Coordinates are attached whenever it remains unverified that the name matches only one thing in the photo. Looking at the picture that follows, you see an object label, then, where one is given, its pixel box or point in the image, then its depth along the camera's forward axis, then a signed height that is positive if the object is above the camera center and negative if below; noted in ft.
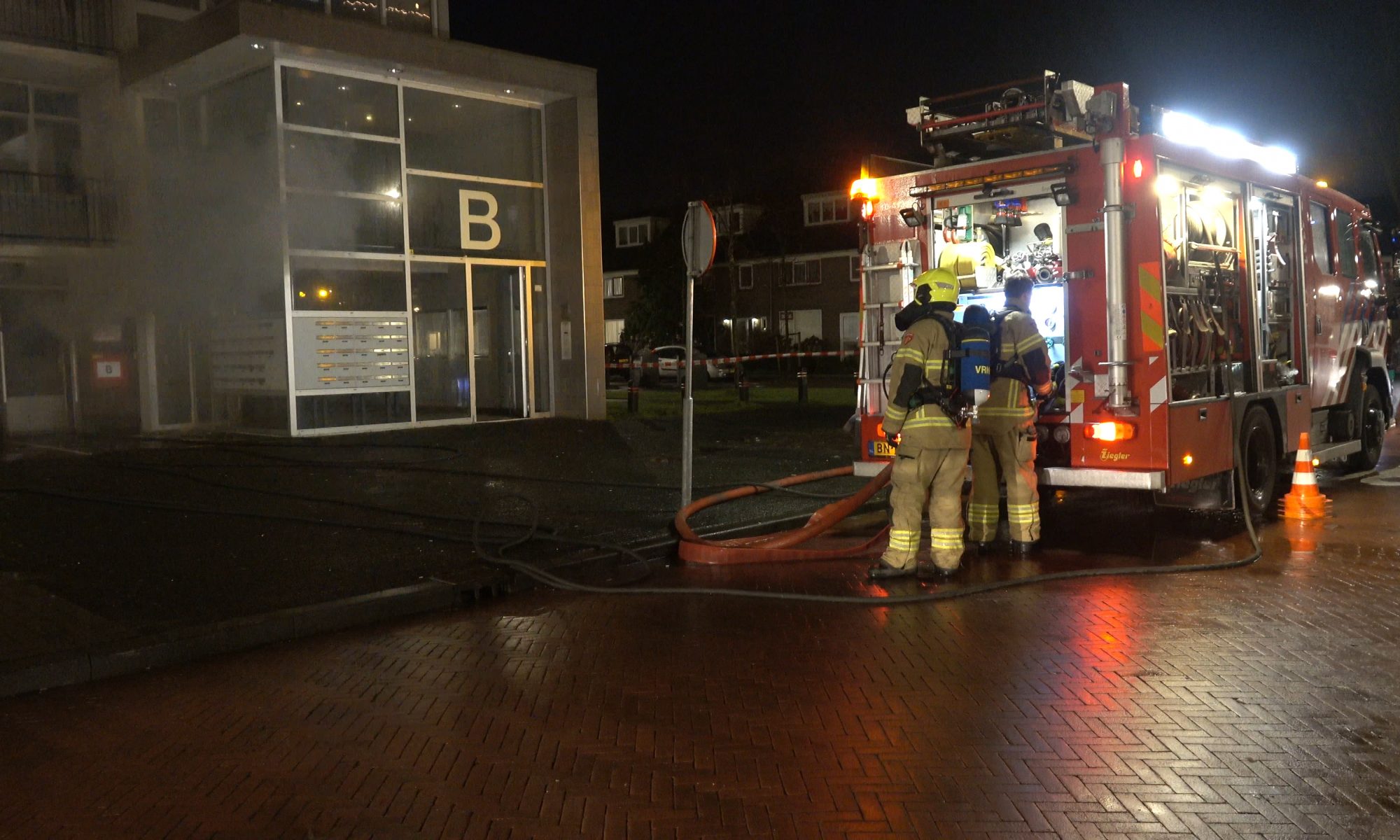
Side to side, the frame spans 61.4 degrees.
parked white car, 112.16 +1.14
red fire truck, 26.45 +2.41
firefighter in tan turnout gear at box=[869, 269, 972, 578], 24.17 -1.35
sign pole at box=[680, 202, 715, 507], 29.50 +3.06
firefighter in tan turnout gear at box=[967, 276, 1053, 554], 25.86 -1.40
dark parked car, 123.24 +2.40
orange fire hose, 27.35 -3.99
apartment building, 53.26 +8.17
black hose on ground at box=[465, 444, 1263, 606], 22.67 -4.35
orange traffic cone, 31.58 -3.71
